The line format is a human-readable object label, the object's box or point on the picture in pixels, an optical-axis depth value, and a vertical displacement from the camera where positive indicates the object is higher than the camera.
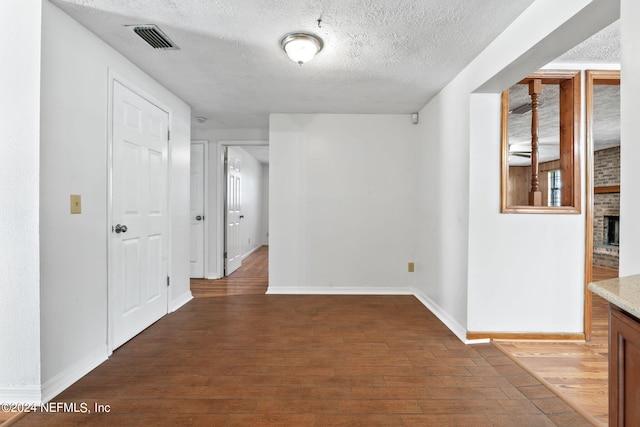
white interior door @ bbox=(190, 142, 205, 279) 4.51 +0.03
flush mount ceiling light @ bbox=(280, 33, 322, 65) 2.03 +1.12
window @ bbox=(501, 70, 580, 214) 2.39 +0.54
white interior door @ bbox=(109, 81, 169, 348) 2.28 -0.04
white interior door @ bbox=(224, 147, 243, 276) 4.64 -0.02
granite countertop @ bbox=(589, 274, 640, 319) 0.74 -0.21
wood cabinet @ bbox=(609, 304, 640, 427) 0.77 -0.41
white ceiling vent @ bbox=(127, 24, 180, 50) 1.97 +1.17
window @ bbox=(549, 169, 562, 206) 7.75 +0.69
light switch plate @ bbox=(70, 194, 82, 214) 1.86 +0.04
